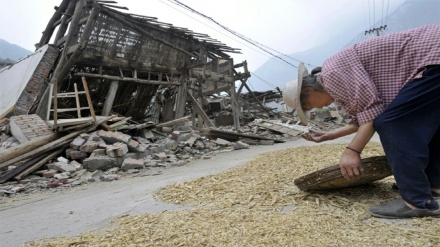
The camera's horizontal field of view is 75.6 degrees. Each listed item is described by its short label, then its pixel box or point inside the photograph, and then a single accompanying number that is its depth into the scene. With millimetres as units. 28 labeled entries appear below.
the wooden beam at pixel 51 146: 4891
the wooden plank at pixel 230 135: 8641
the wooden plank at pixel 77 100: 6955
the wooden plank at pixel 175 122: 8509
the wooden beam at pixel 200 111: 10111
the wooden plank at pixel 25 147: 4859
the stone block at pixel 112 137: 5875
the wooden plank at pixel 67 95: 7281
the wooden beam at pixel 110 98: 7836
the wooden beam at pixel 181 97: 9922
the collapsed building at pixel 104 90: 5520
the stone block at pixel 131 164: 5191
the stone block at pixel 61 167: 4957
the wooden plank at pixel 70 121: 5873
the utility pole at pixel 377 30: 23759
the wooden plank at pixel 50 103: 6728
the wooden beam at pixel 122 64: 7345
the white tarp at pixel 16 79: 7087
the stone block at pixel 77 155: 5414
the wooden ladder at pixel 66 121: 5798
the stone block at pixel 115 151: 5410
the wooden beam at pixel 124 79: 7469
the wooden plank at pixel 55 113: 5707
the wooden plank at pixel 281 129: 10477
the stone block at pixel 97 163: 5108
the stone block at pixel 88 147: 5477
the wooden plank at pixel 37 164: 4676
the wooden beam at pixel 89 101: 6346
